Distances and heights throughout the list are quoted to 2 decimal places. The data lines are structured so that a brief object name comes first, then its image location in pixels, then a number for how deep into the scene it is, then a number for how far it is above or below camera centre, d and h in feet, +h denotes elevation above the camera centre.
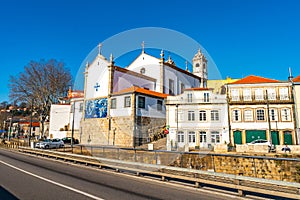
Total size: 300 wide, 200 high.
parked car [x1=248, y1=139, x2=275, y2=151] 85.60 -2.63
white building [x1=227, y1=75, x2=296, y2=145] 93.86 +10.48
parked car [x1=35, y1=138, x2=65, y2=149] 100.78 -5.50
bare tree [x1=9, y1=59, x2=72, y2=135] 142.20 +30.49
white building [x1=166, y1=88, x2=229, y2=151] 58.70 +4.68
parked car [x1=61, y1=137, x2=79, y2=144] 132.65 -4.43
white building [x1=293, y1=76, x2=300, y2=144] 93.24 +15.86
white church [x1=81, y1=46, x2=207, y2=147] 97.66 +15.12
